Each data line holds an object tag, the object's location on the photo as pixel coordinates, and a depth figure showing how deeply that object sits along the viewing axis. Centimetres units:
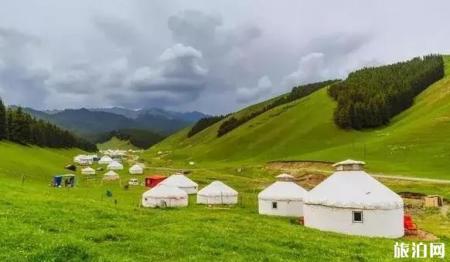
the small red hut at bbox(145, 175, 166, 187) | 7144
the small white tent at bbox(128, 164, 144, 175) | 10081
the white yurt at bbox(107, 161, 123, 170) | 10931
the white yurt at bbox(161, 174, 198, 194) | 6347
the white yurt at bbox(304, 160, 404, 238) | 3139
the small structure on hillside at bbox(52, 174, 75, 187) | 6225
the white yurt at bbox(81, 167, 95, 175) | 9206
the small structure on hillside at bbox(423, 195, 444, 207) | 4931
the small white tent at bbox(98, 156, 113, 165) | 13038
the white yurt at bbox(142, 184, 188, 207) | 4688
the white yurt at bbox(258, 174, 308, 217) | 4225
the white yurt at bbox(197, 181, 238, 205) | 5181
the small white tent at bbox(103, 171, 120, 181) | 8050
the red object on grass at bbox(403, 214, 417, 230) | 3372
